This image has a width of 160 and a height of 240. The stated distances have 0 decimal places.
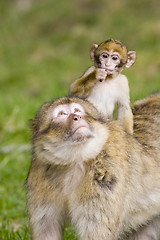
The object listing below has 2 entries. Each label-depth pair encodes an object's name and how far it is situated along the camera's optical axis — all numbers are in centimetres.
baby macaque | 694
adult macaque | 625
